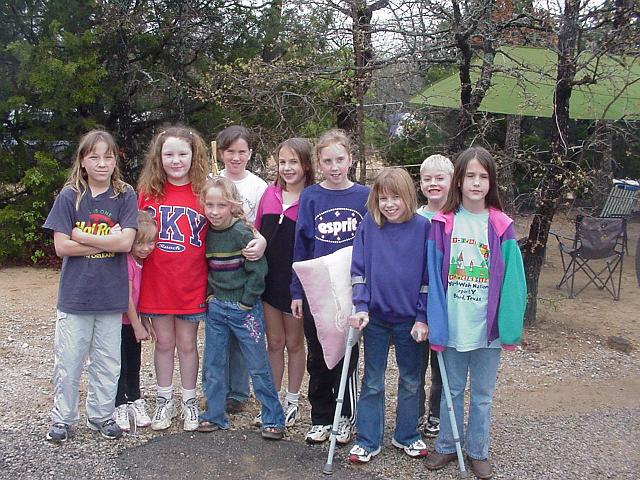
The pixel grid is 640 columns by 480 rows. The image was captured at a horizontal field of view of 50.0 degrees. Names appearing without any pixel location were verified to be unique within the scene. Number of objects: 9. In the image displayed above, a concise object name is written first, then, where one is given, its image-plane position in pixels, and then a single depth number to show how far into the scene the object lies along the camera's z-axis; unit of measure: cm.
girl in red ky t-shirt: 380
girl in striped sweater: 376
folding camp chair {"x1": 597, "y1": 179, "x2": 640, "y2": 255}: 929
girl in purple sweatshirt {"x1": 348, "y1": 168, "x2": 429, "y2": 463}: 345
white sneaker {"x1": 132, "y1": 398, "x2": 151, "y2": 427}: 403
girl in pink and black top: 386
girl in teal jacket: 338
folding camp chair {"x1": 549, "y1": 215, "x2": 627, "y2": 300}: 756
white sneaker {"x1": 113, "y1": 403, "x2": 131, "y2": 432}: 397
